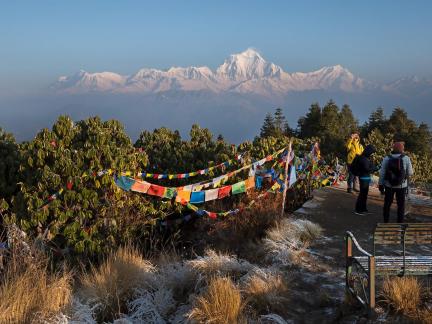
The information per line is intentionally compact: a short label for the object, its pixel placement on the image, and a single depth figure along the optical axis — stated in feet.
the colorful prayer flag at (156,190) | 27.45
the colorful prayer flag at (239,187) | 30.12
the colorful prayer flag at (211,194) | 29.50
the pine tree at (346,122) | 177.11
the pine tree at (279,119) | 230.66
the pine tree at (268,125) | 216.37
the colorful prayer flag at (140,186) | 27.04
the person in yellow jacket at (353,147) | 38.22
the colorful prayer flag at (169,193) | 28.12
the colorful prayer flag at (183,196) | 29.25
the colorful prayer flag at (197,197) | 29.42
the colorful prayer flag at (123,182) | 26.63
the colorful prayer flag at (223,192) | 29.73
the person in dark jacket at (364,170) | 32.53
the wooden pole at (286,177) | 31.39
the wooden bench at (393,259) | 16.98
